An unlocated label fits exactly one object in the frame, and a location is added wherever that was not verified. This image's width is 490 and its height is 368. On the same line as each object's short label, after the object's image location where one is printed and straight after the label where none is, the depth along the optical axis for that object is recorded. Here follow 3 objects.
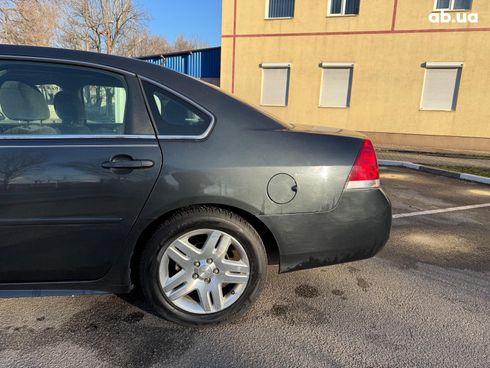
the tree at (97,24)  28.19
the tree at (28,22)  22.14
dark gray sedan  1.96
